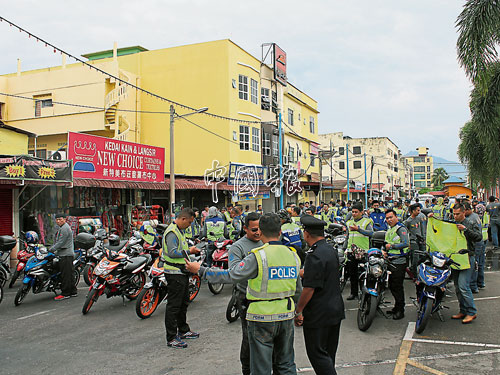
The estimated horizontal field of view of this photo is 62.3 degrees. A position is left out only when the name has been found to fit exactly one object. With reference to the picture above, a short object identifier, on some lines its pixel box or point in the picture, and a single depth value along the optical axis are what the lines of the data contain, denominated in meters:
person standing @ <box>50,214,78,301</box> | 8.71
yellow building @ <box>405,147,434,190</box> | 134.25
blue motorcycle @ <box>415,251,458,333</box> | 5.94
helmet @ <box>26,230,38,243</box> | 9.70
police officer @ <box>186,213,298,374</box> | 3.61
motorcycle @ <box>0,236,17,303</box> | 9.19
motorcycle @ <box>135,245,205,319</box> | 7.00
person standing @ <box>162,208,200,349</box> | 5.78
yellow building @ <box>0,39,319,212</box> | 25.11
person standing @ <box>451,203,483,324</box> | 6.40
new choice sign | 14.78
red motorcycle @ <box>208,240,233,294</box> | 9.05
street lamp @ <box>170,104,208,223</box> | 16.97
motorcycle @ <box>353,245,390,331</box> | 6.19
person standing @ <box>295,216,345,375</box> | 3.74
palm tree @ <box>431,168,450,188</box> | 102.70
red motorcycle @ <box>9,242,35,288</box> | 9.11
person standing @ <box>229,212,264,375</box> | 4.33
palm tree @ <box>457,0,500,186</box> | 12.98
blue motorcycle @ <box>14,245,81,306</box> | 8.30
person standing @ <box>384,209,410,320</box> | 6.84
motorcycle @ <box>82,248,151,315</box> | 7.55
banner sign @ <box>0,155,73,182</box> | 11.17
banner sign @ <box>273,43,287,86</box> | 30.28
